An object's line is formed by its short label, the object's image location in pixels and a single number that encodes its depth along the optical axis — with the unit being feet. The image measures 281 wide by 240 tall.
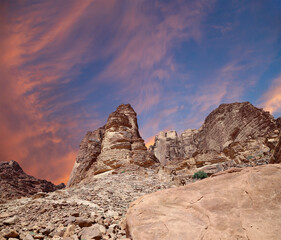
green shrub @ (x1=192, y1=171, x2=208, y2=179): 78.06
